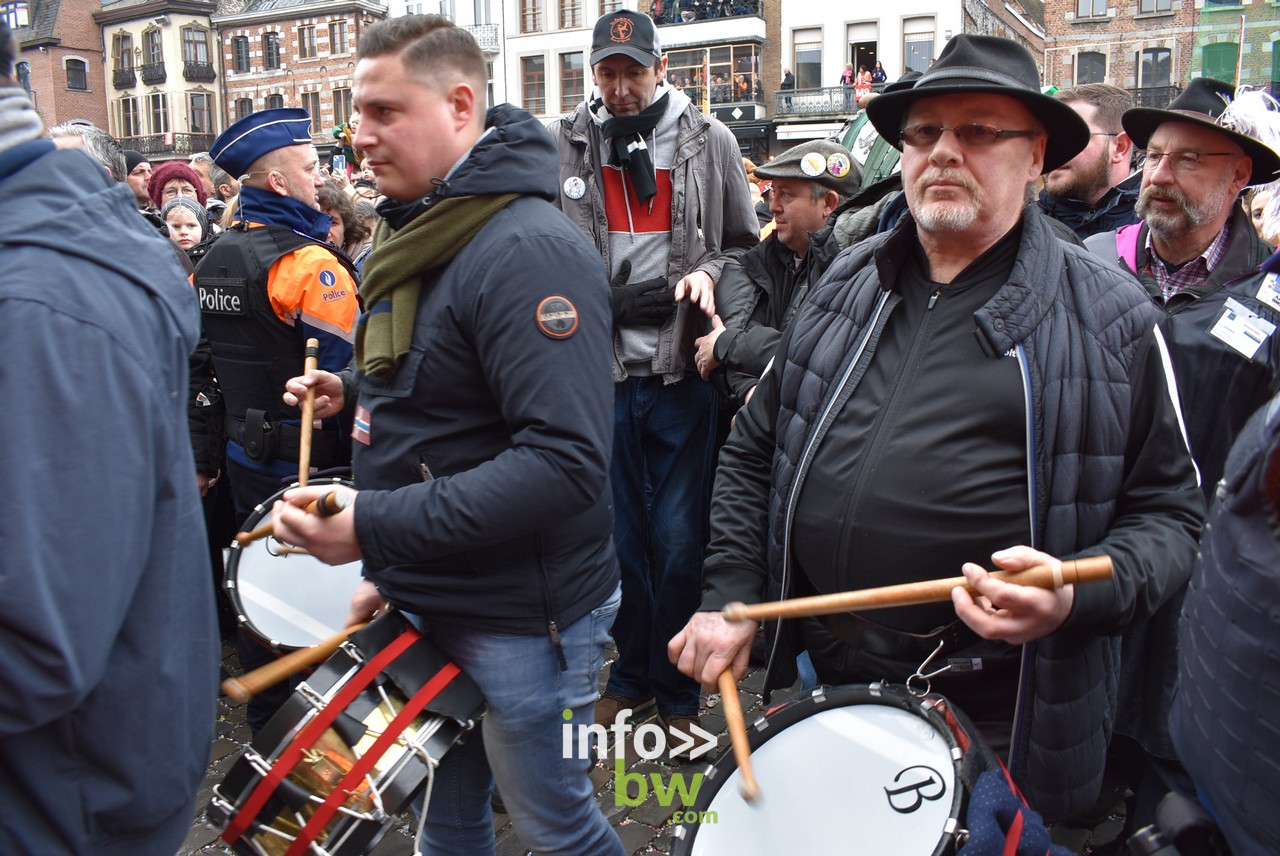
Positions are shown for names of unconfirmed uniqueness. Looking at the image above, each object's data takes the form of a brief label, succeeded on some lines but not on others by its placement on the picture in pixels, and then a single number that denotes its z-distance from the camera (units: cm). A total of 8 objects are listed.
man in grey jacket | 398
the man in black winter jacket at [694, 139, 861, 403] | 379
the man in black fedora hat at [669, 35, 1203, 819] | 211
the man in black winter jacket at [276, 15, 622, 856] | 211
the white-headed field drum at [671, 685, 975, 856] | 183
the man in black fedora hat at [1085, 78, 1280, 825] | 301
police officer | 369
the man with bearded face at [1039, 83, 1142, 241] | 468
